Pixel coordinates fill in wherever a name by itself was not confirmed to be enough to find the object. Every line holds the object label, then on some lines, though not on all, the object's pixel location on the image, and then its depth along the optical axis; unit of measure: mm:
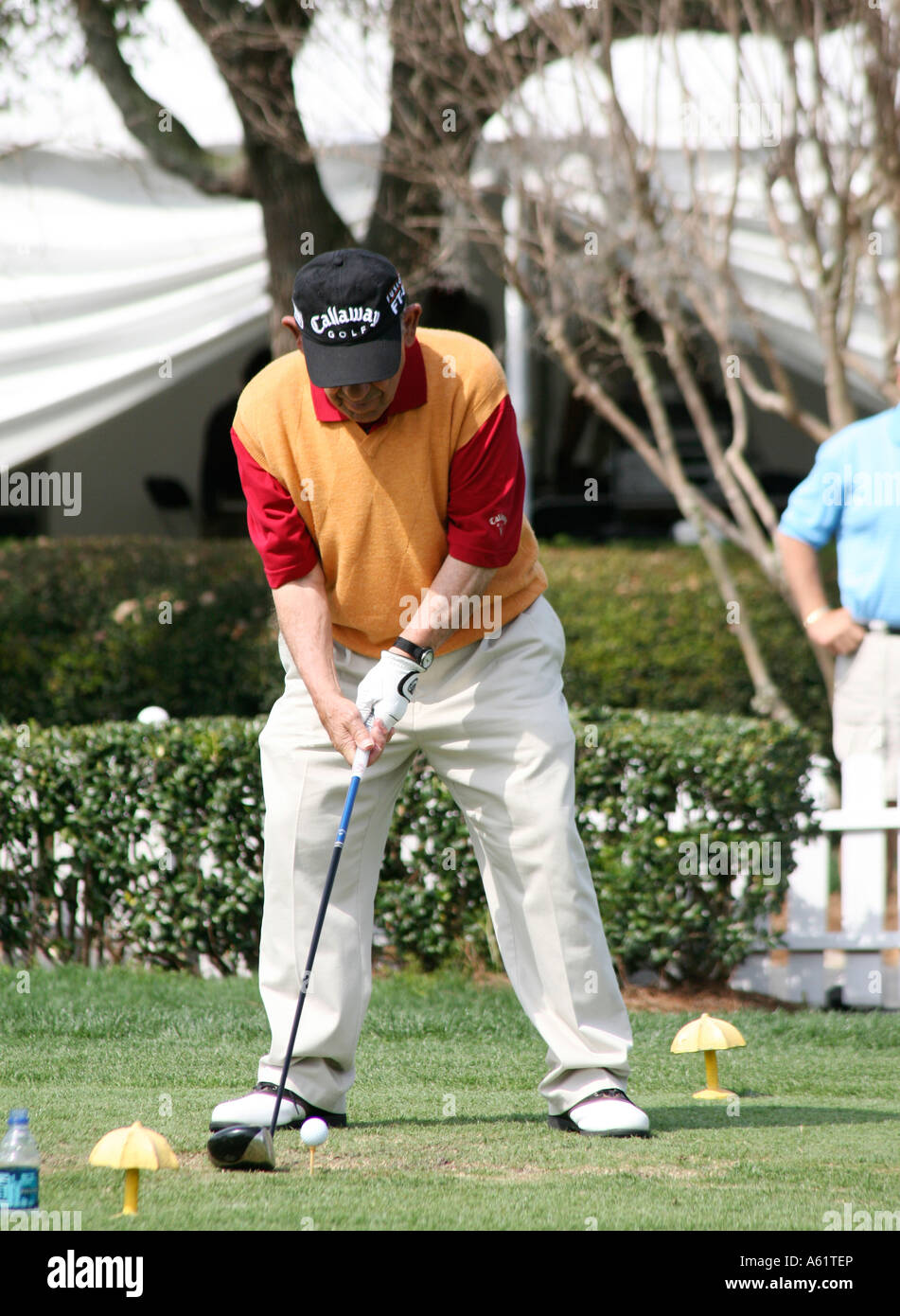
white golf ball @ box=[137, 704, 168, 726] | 13312
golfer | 7855
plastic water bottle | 6176
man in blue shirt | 10680
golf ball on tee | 6793
